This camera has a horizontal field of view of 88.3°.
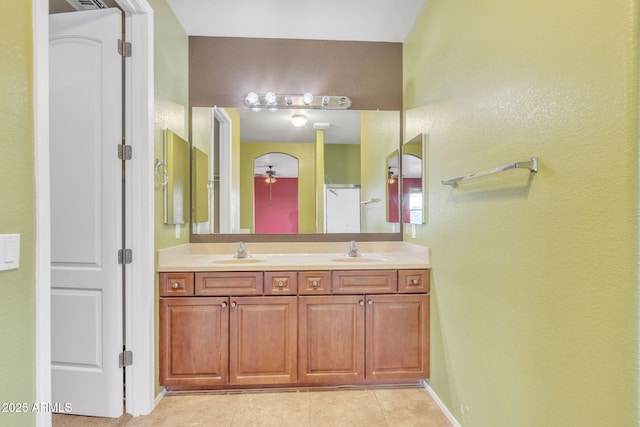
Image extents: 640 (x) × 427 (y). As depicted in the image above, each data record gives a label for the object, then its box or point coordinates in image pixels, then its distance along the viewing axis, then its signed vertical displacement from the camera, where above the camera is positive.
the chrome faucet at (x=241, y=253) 2.48 -0.33
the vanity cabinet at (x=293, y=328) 2.06 -0.76
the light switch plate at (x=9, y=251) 0.93 -0.12
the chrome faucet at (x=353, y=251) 2.54 -0.33
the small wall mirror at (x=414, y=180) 2.26 +0.21
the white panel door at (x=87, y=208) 1.84 +0.00
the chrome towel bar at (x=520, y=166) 1.15 +0.15
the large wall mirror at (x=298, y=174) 2.64 +0.29
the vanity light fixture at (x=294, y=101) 2.54 +0.84
